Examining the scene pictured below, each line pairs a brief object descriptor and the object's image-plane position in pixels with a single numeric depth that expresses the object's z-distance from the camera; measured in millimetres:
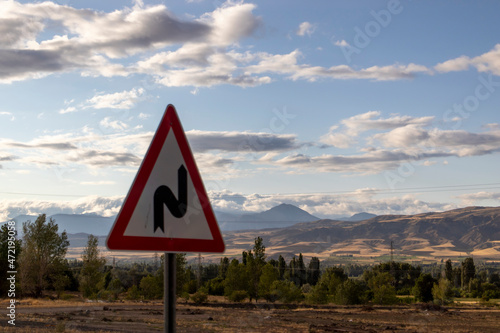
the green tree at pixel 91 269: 97312
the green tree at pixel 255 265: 109562
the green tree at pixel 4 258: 81219
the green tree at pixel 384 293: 105250
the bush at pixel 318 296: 104375
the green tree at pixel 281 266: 174500
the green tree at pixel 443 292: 108125
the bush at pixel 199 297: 86062
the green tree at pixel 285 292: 96500
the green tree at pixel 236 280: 107438
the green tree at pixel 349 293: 99000
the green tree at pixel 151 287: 97125
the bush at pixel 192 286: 112438
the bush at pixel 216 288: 119438
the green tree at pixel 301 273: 173925
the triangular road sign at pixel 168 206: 4230
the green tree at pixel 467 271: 192912
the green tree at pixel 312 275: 171250
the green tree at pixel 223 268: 144338
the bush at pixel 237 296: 98438
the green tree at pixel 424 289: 121625
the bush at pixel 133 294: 95500
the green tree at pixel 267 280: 103156
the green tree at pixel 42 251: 96125
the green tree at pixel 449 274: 198000
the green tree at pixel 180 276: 90750
